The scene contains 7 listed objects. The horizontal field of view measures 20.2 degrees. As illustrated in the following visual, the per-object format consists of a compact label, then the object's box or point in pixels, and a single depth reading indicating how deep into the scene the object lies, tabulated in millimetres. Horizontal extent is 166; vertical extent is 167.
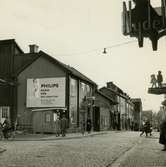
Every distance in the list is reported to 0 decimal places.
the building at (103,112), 62688
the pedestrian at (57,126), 38625
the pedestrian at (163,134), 20672
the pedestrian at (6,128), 33931
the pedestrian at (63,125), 37050
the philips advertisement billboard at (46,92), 46375
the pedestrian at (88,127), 46219
